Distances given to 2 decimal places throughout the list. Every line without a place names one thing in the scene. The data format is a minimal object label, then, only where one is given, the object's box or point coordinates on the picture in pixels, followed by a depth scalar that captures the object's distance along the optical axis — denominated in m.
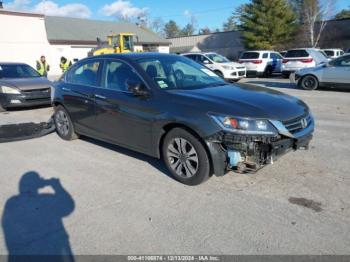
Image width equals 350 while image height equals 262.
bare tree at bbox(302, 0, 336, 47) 41.34
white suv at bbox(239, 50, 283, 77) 22.23
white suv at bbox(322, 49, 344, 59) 24.75
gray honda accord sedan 4.12
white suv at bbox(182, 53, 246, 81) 18.88
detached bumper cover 7.50
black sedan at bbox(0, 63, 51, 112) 10.76
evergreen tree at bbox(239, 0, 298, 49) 42.69
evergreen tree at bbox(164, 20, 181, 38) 118.12
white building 33.50
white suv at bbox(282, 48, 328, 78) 19.31
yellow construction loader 25.62
